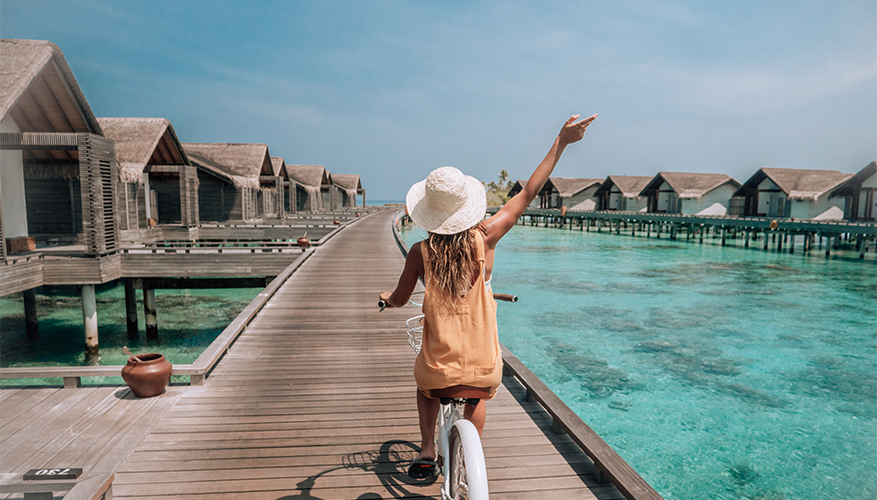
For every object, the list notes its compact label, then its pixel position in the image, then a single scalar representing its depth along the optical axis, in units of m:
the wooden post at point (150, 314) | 14.54
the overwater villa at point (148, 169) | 17.00
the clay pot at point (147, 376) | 4.81
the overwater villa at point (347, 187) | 67.30
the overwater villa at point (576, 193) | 62.59
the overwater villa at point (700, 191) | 46.24
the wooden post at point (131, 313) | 14.32
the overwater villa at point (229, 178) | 26.55
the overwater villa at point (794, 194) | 36.81
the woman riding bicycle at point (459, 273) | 2.39
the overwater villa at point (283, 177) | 35.28
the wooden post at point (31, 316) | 13.53
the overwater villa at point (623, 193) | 55.75
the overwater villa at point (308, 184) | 45.84
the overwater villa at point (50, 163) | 10.52
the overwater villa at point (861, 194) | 33.59
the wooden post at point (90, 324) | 12.27
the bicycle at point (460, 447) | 2.18
